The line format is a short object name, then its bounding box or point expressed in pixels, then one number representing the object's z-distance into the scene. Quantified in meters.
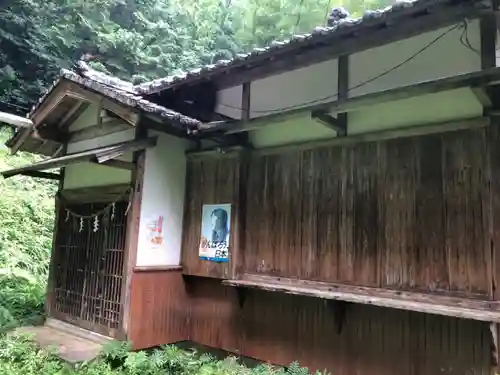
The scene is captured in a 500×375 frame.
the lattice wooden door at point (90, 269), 7.25
